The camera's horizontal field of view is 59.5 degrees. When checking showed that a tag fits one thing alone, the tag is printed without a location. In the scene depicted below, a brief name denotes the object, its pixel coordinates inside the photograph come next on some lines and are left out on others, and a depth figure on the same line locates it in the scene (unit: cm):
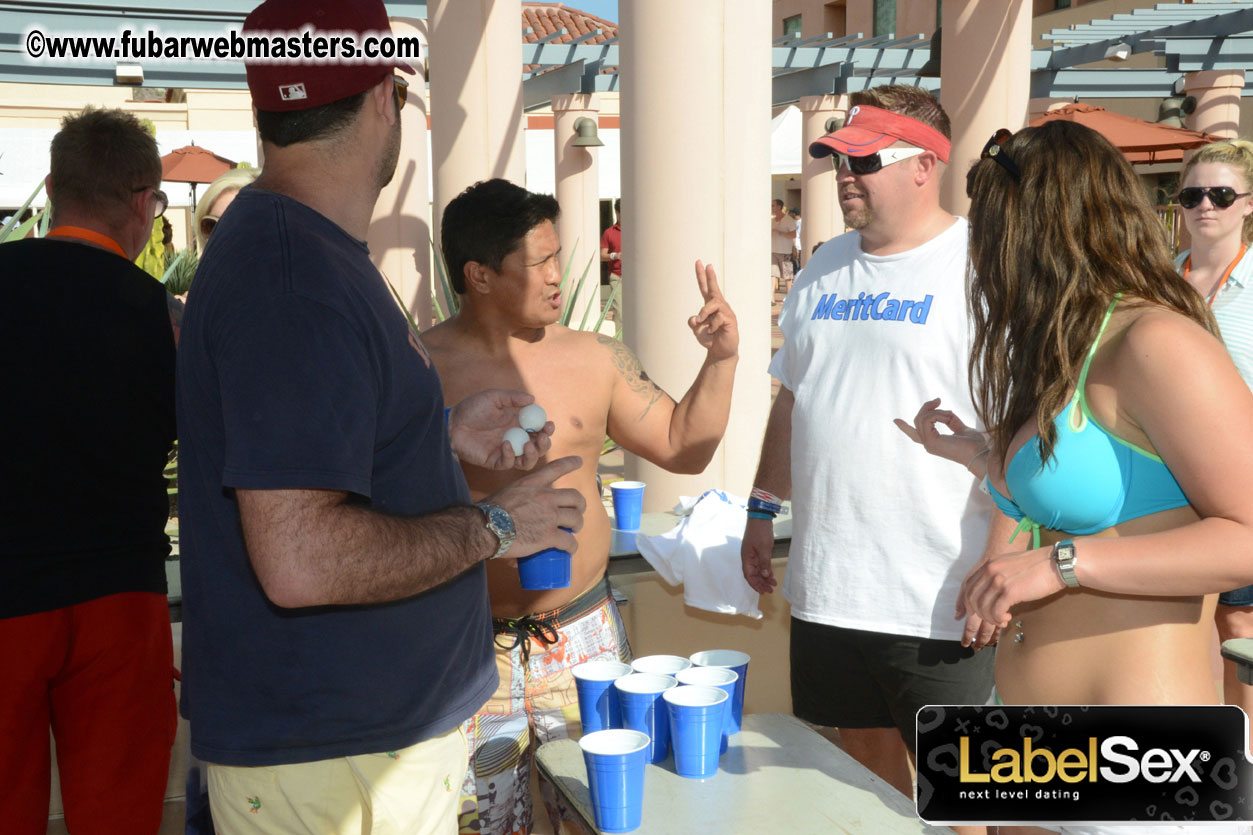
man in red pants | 245
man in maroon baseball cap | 143
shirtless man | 273
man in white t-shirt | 273
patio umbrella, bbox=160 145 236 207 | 1205
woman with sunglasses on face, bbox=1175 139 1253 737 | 395
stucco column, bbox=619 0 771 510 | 418
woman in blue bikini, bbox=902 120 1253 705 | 172
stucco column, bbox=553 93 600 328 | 1454
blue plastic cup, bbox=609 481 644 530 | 378
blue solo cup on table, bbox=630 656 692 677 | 226
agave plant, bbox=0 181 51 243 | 452
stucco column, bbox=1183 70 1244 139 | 1480
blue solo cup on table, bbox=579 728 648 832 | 187
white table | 191
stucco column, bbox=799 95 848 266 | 1462
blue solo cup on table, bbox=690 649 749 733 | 227
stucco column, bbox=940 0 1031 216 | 760
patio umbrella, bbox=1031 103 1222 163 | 1123
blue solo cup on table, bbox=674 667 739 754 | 215
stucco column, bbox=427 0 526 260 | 763
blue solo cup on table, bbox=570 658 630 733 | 217
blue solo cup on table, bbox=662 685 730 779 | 201
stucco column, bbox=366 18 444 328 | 708
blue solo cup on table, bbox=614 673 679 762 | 209
